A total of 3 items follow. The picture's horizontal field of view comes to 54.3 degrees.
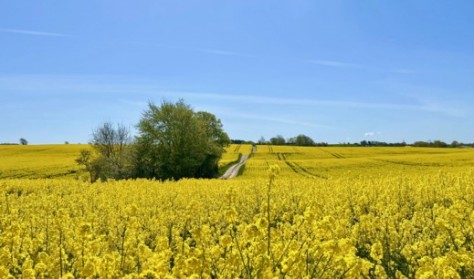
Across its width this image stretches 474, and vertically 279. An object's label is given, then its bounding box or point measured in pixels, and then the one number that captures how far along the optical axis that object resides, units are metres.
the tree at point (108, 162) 52.56
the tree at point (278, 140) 136.50
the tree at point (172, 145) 52.69
